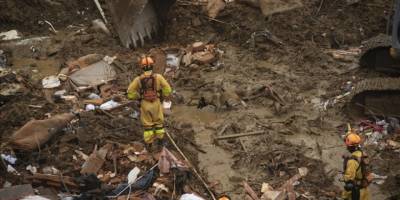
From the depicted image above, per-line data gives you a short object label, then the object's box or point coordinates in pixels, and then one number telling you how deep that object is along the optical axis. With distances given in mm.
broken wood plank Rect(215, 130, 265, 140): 19875
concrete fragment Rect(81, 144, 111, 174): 17219
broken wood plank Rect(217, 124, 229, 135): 20266
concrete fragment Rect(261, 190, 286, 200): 16359
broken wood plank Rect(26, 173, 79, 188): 16250
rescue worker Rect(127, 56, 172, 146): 18000
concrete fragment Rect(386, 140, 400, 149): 18641
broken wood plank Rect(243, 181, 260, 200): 16634
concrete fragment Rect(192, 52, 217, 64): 25406
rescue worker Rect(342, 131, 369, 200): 14102
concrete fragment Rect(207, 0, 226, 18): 28359
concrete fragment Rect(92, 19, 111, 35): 28578
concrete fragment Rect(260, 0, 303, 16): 27797
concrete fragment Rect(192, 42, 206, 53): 26203
